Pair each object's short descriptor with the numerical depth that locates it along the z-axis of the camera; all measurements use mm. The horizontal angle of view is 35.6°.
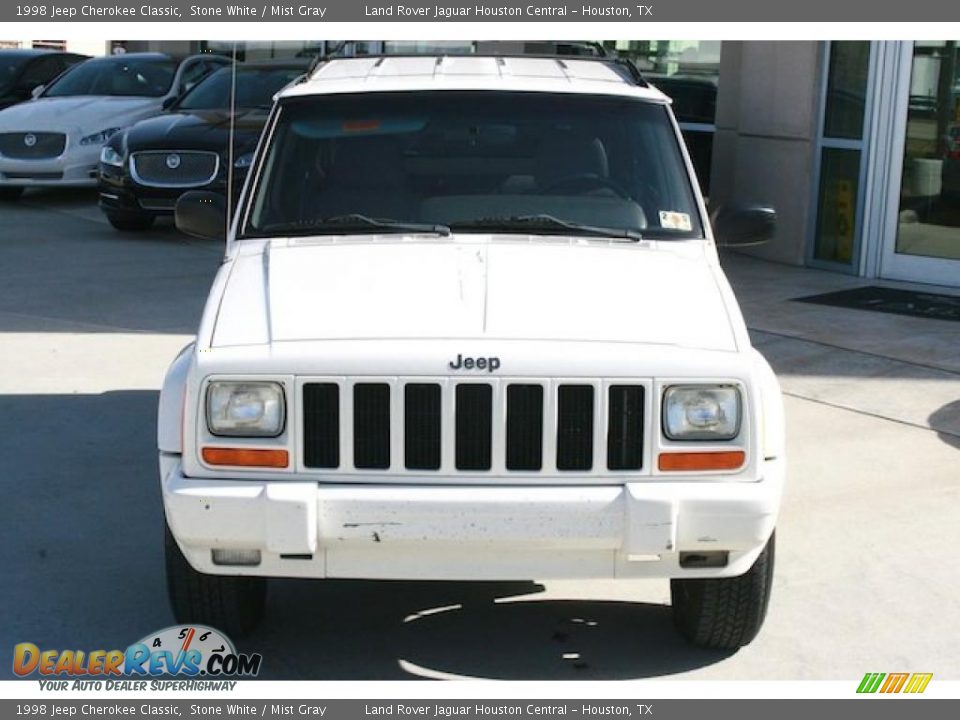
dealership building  12016
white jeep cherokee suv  4293
